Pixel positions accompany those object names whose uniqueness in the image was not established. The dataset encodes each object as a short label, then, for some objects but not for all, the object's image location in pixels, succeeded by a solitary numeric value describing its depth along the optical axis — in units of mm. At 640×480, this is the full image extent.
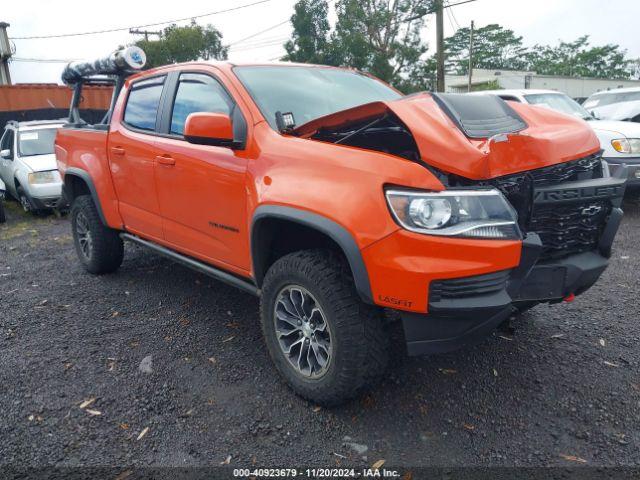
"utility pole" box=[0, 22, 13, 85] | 26844
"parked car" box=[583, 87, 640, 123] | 8984
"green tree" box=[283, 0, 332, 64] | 26359
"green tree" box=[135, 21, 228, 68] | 40219
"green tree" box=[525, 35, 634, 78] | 58531
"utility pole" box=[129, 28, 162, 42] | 42156
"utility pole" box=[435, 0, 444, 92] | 18297
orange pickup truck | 2209
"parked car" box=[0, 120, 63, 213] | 8508
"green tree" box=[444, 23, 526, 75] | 56938
